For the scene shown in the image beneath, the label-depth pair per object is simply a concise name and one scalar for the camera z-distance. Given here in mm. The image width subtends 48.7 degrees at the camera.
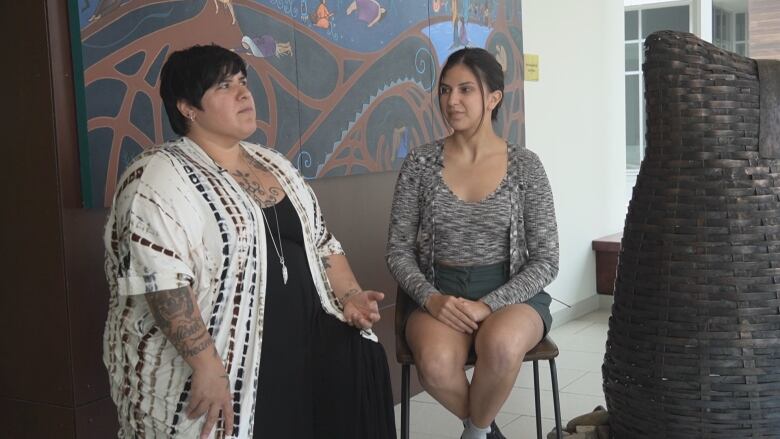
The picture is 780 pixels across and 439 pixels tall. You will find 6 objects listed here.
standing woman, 1895
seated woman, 2469
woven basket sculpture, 2121
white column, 6945
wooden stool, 2502
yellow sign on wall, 4805
